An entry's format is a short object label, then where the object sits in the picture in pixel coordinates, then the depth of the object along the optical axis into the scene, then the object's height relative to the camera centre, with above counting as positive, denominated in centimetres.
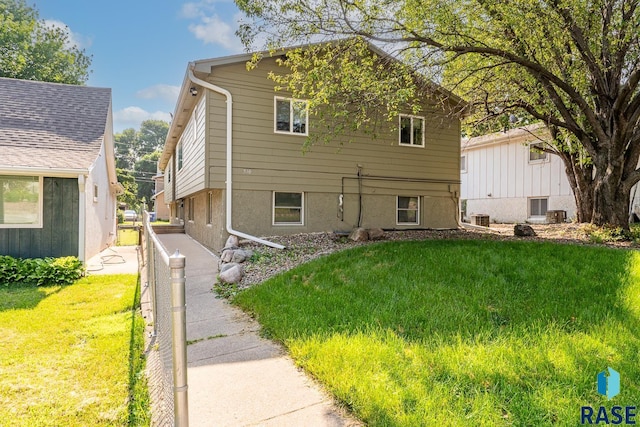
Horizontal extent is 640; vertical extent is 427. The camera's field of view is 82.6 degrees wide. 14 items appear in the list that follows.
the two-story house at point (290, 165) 922 +145
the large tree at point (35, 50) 2434 +1177
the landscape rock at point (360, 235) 928 -52
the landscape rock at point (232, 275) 660 -111
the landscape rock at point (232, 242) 857 -67
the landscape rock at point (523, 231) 1011 -41
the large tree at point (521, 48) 726 +375
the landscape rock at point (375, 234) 942 -48
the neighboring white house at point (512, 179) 1672 +190
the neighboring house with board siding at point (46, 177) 792 +80
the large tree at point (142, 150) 5744 +1224
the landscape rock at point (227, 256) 776 -89
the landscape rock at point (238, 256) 765 -89
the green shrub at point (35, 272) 701 -117
